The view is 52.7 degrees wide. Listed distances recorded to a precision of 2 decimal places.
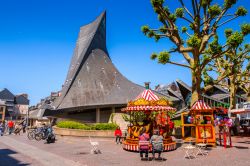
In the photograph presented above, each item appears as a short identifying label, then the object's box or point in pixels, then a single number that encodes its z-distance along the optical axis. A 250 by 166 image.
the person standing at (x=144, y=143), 12.30
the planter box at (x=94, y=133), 23.78
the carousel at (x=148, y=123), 16.38
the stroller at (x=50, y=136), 22.02
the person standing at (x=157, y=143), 12.14
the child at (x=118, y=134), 20.45
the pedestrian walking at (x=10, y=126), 34.22
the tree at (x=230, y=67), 29.22
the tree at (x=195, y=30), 20.05
